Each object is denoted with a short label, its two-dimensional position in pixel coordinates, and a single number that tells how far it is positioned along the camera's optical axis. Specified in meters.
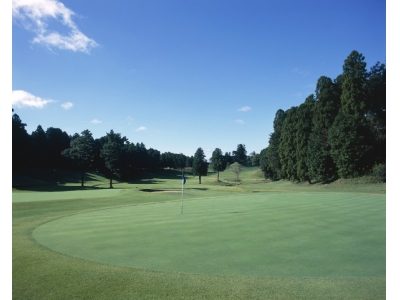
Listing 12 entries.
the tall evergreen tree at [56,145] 71.61
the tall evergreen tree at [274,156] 61.56
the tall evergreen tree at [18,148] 40.09
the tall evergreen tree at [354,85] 40.12
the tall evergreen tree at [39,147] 64.74
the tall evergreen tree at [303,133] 49.19
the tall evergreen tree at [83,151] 50.53
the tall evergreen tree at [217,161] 76.12
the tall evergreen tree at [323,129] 43.78
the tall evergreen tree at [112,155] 53.44
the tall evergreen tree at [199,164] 71.44
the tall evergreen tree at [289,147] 52.62
